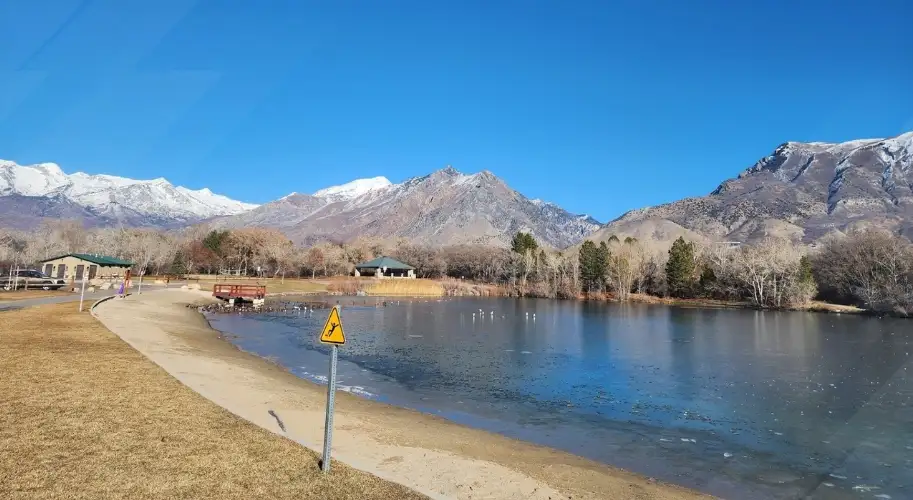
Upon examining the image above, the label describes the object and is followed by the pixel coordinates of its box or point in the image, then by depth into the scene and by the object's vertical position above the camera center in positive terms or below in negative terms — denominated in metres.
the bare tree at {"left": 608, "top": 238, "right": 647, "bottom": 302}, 108.62 +5.13
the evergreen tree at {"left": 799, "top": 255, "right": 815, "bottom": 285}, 85.56 +3.84
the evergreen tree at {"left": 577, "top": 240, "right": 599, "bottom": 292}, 115.62 +5.47
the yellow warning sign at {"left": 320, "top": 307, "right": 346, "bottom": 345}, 9.20 -0.77
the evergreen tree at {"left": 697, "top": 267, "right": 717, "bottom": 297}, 102.56 +2.20
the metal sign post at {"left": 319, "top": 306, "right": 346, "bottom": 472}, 9.19 -0.99
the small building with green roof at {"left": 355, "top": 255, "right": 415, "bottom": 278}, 140.75 +5.02
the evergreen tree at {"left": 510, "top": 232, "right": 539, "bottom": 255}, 134.88 +12.14
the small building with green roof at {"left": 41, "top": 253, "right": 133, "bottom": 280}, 79.71 +2.10
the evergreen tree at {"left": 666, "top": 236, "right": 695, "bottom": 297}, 104.25 +4.98
